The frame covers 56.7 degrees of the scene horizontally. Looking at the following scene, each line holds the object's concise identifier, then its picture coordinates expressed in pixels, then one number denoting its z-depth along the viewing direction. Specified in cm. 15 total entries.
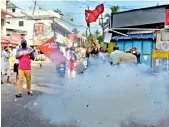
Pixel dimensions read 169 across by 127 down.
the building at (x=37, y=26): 2139
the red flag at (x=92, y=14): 706
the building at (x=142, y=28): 923
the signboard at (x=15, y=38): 1615
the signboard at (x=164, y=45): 693
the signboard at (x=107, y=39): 834
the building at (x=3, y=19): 1455
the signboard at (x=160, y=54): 695
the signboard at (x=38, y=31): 2155
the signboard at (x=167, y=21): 883
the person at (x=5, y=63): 545
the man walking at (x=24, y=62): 389
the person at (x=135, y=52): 668
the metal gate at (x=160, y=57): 691
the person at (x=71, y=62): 594
